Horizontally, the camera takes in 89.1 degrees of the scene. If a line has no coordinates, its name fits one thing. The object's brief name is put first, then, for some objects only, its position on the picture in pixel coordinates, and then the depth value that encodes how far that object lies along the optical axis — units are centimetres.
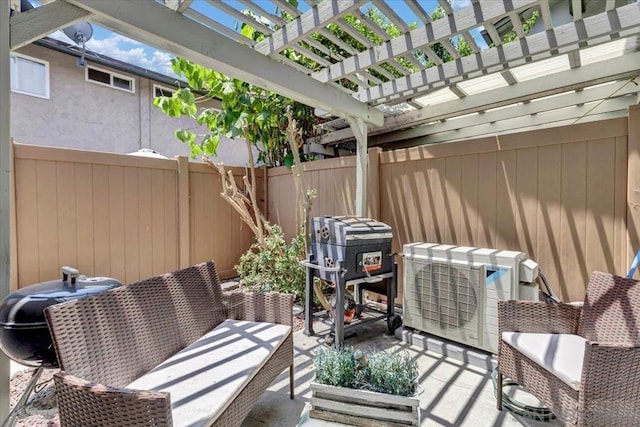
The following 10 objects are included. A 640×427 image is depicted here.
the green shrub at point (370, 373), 159
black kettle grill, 174
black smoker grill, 291
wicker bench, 125
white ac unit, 257
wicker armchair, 144
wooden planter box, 150
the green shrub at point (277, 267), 409
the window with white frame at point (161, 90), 785
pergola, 187
